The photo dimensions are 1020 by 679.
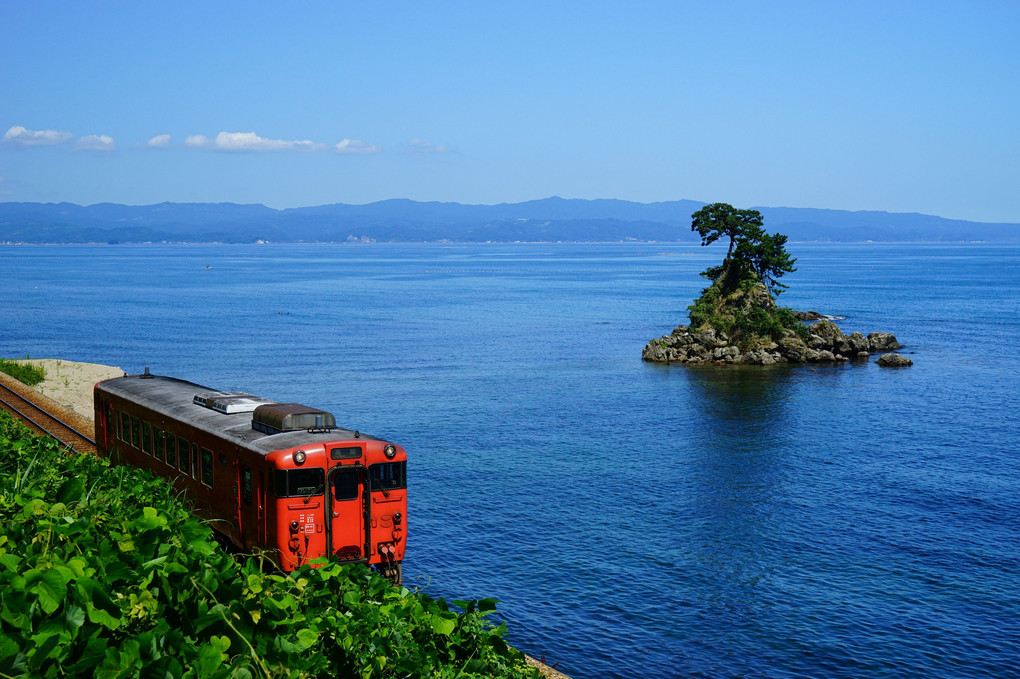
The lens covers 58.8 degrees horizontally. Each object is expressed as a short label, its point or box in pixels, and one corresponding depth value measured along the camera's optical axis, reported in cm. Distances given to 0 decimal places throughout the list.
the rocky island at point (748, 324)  7944
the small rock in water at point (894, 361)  7456
